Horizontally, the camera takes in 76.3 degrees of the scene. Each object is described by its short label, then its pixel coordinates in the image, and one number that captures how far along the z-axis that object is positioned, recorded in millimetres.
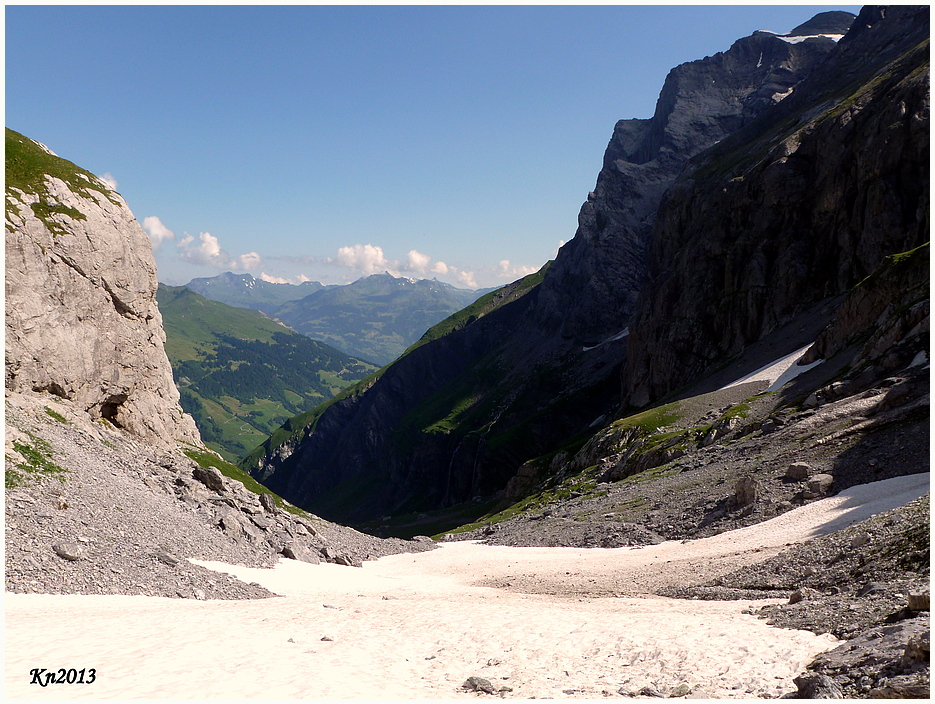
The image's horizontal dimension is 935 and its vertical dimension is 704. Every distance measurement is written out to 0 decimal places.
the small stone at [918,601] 15771
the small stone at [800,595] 22406
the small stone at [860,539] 24797
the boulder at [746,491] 43906
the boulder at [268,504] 54616
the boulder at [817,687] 13234
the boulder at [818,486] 40500
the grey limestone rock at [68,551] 28219
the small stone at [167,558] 32000
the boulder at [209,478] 51378
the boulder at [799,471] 43125
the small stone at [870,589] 19680
